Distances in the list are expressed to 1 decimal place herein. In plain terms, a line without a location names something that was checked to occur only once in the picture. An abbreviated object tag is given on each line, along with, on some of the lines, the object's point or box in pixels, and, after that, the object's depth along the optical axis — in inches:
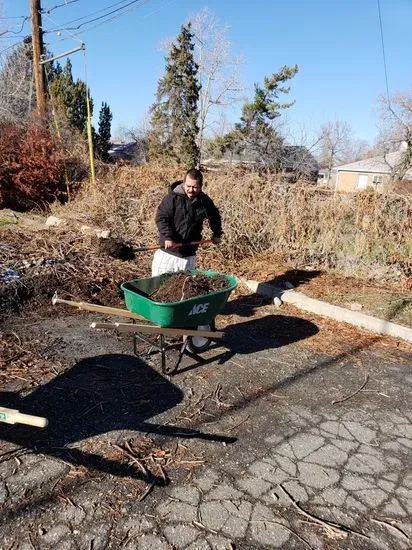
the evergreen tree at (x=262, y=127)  1210.6
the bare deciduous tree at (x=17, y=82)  1094.4
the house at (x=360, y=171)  1963.7
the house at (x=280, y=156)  1185.4
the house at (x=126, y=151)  1757.0
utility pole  627.8
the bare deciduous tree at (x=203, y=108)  1374.3
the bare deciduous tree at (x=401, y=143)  1200.8
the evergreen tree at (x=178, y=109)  1363.2
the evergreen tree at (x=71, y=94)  1278.3
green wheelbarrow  148.6
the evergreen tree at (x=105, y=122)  1541.7
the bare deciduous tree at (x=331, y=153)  2353.6
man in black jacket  187.8
